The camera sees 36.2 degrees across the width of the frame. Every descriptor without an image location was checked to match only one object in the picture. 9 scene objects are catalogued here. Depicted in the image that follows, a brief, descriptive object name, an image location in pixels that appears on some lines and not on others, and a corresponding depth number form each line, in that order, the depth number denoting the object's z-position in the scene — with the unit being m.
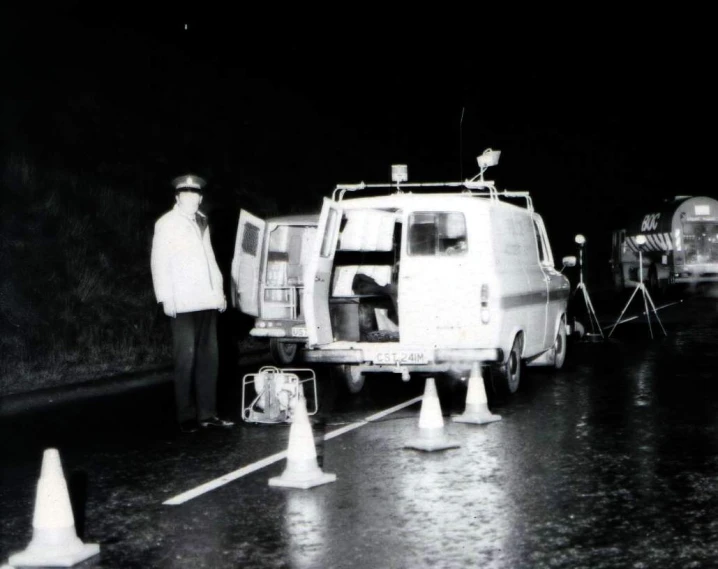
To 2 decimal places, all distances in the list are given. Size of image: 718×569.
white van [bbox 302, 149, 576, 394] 10.55
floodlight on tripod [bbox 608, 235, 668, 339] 18.06
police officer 9.34
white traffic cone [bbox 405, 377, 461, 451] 8.39
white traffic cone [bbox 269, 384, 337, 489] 7.05
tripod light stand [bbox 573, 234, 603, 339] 15.94
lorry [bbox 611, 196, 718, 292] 35.31
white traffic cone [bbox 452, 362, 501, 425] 9.64
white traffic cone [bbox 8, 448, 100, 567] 5.38
